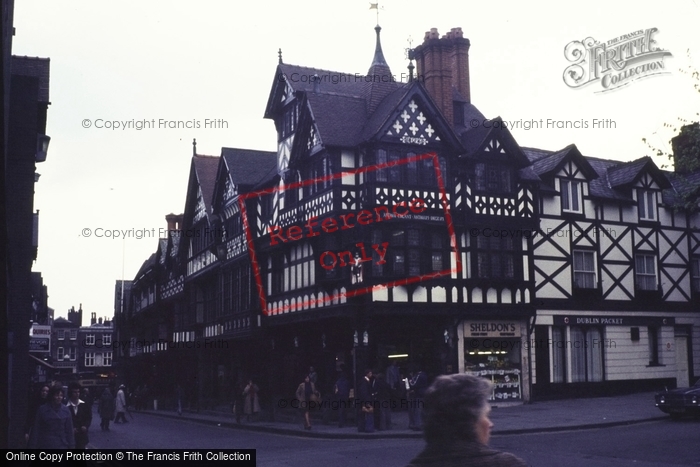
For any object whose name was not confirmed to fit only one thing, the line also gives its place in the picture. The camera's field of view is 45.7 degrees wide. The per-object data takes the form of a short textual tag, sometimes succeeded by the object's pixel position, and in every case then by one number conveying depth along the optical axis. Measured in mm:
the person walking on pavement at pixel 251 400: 27922
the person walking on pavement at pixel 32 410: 16594
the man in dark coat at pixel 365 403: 22609
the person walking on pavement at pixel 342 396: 24306
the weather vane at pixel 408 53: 31588
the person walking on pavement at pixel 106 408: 28578
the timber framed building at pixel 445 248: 27750
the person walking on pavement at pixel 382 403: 22875
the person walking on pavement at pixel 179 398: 38156
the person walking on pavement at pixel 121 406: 33500
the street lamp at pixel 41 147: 21734
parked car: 21328
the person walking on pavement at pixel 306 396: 24323
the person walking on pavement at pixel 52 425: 11281
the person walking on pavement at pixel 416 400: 22344
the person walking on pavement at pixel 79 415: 14734
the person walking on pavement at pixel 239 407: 28044
